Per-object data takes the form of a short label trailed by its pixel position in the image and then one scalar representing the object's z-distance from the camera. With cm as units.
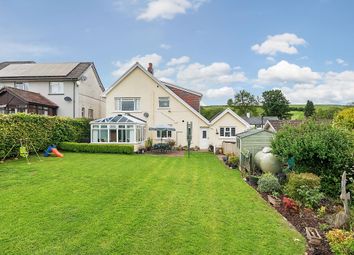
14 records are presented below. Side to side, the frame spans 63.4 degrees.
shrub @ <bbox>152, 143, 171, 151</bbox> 2578
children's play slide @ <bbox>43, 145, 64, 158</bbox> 2066
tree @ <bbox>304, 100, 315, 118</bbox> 6367
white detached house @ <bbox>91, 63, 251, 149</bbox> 2966
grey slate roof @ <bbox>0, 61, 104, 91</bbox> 3169
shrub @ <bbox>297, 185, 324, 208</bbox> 880
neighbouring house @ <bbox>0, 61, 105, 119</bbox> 3162
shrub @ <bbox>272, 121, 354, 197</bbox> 1047
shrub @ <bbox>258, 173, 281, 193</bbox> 1057
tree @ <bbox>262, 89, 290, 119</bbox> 7206
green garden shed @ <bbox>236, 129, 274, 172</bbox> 1568
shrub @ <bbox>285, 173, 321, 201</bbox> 946
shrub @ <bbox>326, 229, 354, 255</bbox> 530
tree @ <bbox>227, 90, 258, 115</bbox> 8019
